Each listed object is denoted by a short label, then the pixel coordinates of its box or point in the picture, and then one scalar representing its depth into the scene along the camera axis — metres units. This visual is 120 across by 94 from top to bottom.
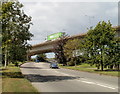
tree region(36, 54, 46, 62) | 127.46
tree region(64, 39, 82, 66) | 56.75
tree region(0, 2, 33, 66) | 17.92
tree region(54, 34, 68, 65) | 62.28
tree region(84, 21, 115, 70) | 32.06
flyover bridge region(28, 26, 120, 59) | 66.64
